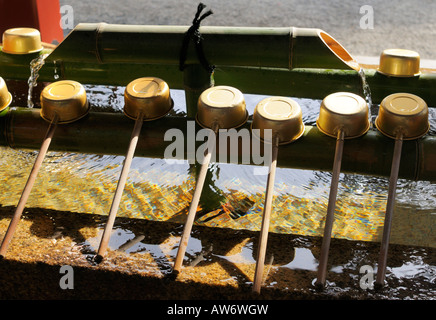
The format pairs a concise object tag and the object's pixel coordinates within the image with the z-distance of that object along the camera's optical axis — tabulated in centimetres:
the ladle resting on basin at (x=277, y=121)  164
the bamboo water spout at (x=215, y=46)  183
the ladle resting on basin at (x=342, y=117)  163
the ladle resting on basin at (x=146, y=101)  176
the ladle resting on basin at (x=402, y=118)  162
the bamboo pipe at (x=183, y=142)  171
